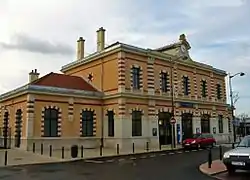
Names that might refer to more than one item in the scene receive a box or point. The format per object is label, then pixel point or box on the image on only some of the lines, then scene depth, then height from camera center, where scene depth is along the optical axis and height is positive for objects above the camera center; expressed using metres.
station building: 20.07 +1.31
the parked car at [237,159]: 8.78 -1.86
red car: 20.92 -2.75
